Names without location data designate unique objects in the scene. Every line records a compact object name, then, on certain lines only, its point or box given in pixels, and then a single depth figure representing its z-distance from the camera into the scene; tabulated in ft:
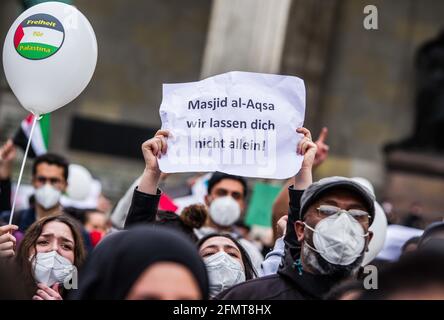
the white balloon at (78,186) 31.35
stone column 47.09
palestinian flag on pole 26.73
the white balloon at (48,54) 17.48
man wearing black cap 12.68
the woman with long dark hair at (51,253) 15.15
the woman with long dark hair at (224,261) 15.29
